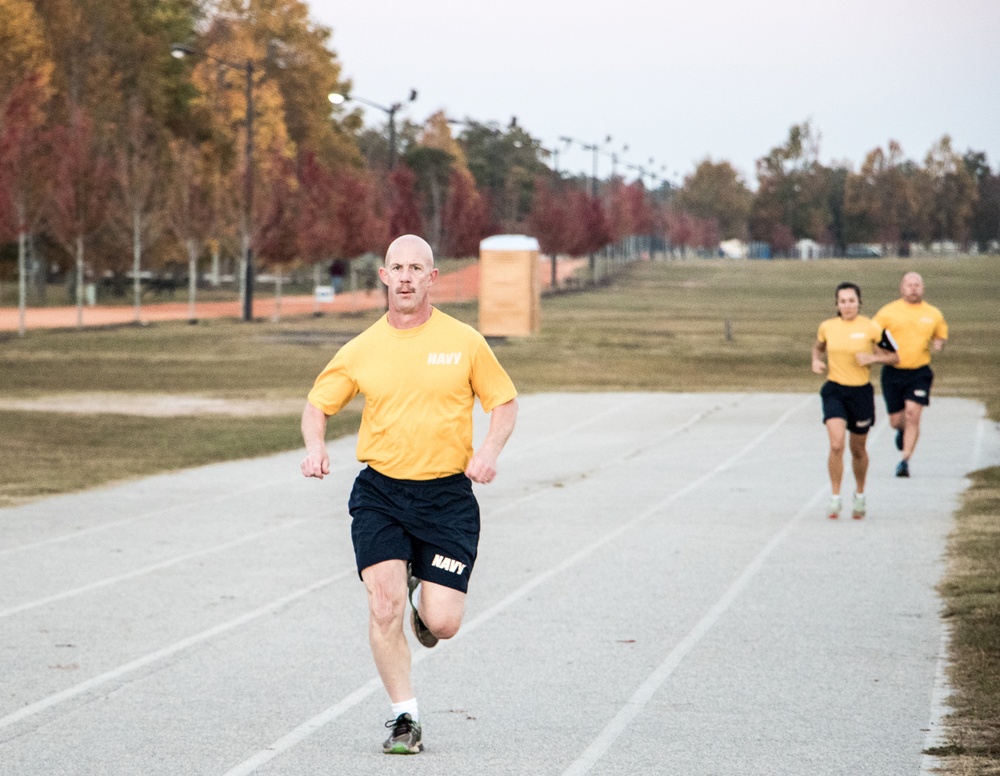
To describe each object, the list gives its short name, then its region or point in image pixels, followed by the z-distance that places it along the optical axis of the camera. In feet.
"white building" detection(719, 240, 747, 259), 611.22
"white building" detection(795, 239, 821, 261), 613.93
